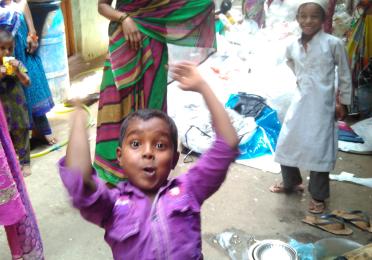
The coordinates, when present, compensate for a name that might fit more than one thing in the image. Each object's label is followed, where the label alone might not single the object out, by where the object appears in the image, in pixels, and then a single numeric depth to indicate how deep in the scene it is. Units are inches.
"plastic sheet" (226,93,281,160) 154.3
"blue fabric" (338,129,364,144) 164.6
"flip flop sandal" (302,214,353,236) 111.9
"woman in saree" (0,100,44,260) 76.2
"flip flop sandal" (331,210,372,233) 113.5
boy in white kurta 109.0
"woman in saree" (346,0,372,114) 175.5
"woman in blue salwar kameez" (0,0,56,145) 130.8
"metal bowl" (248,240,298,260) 81.0
